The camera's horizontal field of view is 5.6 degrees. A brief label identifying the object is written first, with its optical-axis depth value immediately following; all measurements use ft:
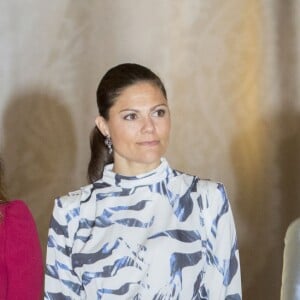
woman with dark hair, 20.75
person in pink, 21.02
